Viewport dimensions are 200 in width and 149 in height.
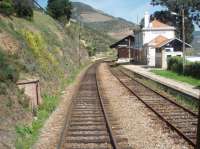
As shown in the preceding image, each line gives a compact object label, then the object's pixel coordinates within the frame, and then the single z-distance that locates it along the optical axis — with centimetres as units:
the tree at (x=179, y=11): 5702
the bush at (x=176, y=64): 3079
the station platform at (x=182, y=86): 1697
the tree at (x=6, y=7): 2288
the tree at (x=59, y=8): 5467
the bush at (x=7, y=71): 1194
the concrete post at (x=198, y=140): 499
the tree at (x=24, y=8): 2800
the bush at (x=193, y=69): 2536
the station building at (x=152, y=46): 4155
